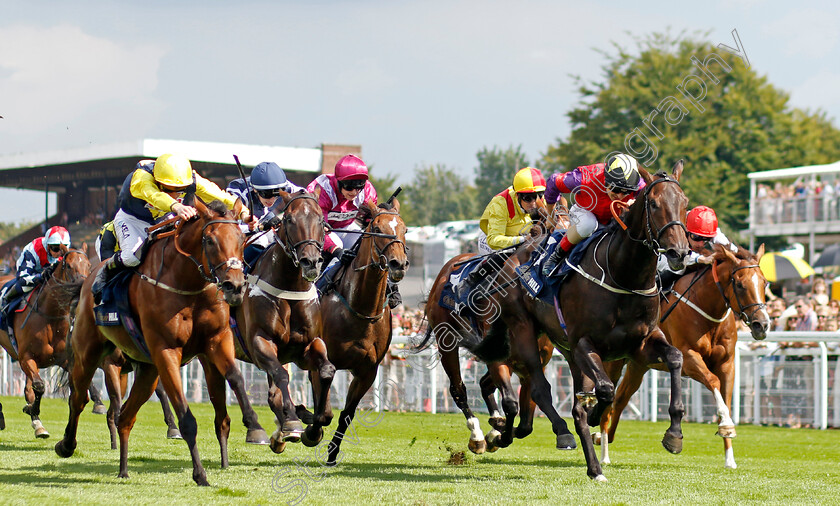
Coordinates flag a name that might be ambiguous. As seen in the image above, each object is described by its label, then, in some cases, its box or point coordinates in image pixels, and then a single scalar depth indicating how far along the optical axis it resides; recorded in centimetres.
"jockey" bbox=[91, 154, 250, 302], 1529
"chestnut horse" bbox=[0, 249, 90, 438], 2273
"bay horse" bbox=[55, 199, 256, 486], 1372
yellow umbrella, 3994
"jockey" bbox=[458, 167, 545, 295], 1830
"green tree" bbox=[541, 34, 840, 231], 7250
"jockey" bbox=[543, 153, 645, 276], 1556
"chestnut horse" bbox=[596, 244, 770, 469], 1881
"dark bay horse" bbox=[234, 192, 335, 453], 1442
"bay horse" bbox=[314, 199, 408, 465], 1582
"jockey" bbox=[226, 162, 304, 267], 1667
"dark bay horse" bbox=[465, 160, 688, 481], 1428
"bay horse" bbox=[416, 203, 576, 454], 1639
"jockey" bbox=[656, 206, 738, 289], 1897
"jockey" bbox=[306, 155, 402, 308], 1681
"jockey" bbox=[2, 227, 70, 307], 2347
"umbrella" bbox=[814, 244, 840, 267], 4606
